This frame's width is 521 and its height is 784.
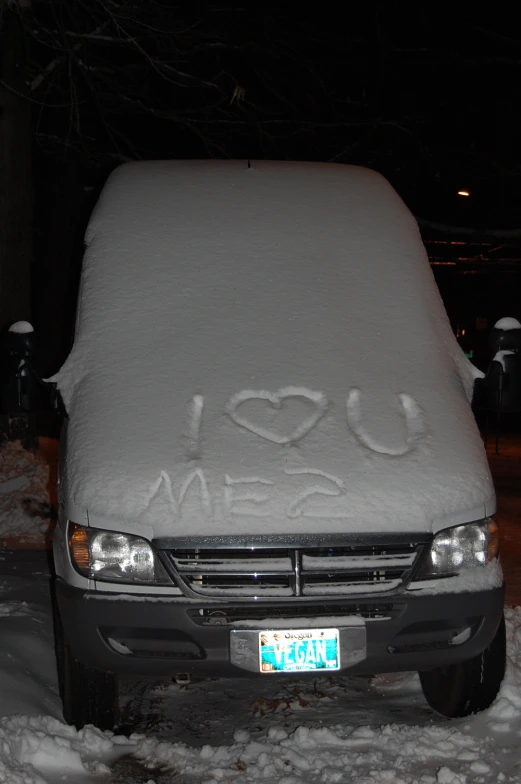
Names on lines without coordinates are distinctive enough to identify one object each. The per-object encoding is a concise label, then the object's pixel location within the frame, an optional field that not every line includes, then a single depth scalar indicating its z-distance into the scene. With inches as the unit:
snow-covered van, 140.6
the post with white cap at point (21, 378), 179.3
